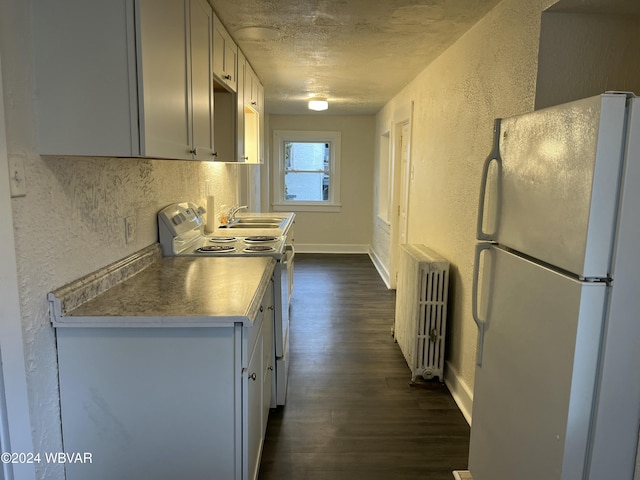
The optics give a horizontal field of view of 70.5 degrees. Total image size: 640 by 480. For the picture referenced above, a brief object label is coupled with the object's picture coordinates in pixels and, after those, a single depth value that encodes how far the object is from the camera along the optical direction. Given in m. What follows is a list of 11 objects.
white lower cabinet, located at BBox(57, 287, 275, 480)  1.50
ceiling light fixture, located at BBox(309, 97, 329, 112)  5.35
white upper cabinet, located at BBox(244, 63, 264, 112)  3.62
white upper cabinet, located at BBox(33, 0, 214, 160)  1.35
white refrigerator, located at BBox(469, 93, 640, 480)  1.11
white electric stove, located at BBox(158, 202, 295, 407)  2.48
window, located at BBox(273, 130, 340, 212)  7.47
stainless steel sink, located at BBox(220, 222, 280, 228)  4.05
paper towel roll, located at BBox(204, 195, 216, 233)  3.40
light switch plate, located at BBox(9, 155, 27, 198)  1.26
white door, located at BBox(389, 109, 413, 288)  5.27
